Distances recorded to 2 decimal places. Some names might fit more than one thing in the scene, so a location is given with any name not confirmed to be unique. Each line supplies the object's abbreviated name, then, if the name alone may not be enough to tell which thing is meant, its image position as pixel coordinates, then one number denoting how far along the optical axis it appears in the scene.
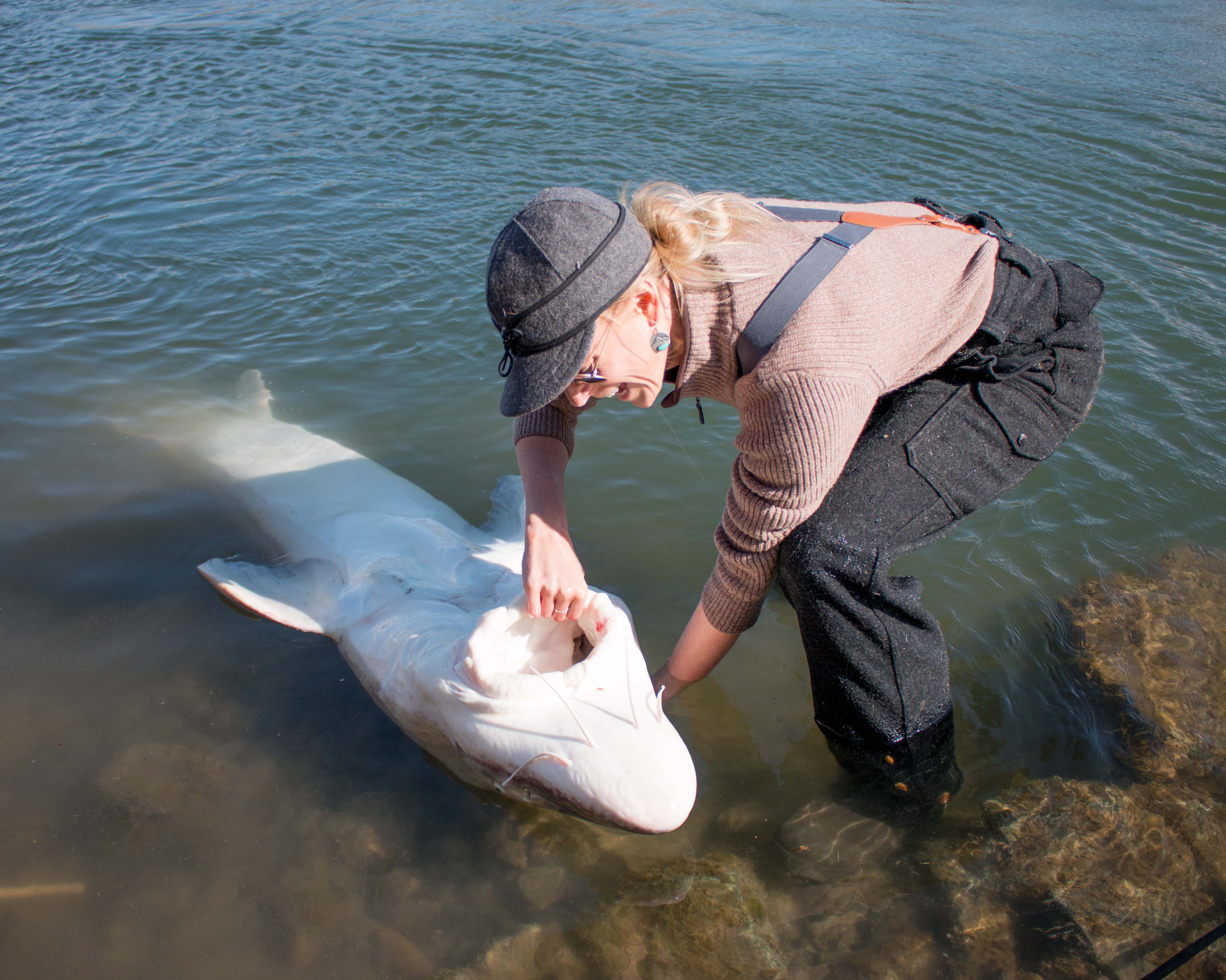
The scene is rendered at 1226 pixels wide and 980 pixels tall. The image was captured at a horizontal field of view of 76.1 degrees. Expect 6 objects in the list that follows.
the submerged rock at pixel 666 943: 2.38
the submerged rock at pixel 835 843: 2.59
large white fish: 2.12
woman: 2.00
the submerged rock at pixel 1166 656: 2.92
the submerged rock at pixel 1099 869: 2.39
